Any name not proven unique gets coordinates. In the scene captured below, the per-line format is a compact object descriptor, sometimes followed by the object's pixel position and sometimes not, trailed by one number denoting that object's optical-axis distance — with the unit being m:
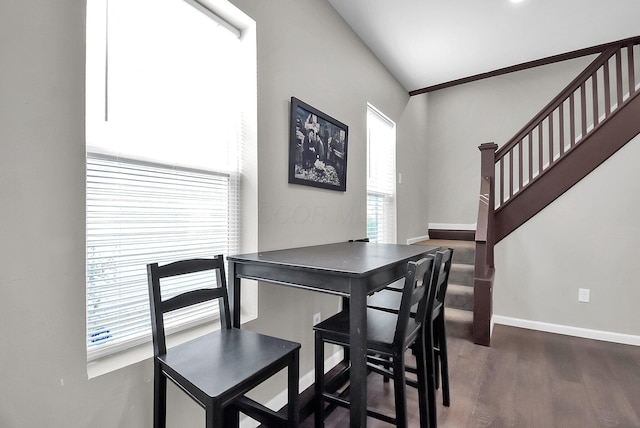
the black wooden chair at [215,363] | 0.98
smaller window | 3.15
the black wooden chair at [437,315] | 1.62
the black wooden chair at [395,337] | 1.31
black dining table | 1.18
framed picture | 2.01
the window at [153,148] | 1.21
